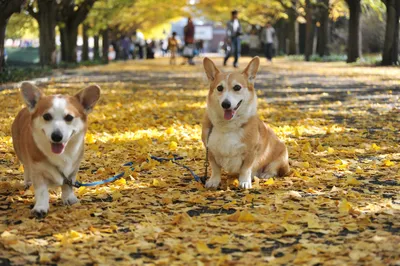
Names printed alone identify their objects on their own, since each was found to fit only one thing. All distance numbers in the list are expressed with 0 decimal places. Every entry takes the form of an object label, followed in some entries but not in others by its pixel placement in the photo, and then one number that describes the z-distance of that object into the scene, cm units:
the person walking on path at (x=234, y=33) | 2277
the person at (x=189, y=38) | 2946
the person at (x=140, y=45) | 5462
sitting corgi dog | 513
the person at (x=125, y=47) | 4831
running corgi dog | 411
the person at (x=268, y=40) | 3556
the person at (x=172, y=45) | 3531
